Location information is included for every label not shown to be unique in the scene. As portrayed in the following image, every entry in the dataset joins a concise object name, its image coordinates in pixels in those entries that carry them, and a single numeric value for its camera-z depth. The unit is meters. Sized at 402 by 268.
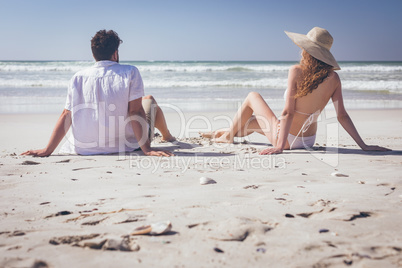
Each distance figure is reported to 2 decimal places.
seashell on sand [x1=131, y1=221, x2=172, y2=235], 1.80
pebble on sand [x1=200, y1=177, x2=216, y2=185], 2.80
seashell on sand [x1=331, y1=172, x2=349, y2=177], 3.05
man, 3.72
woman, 3.81
